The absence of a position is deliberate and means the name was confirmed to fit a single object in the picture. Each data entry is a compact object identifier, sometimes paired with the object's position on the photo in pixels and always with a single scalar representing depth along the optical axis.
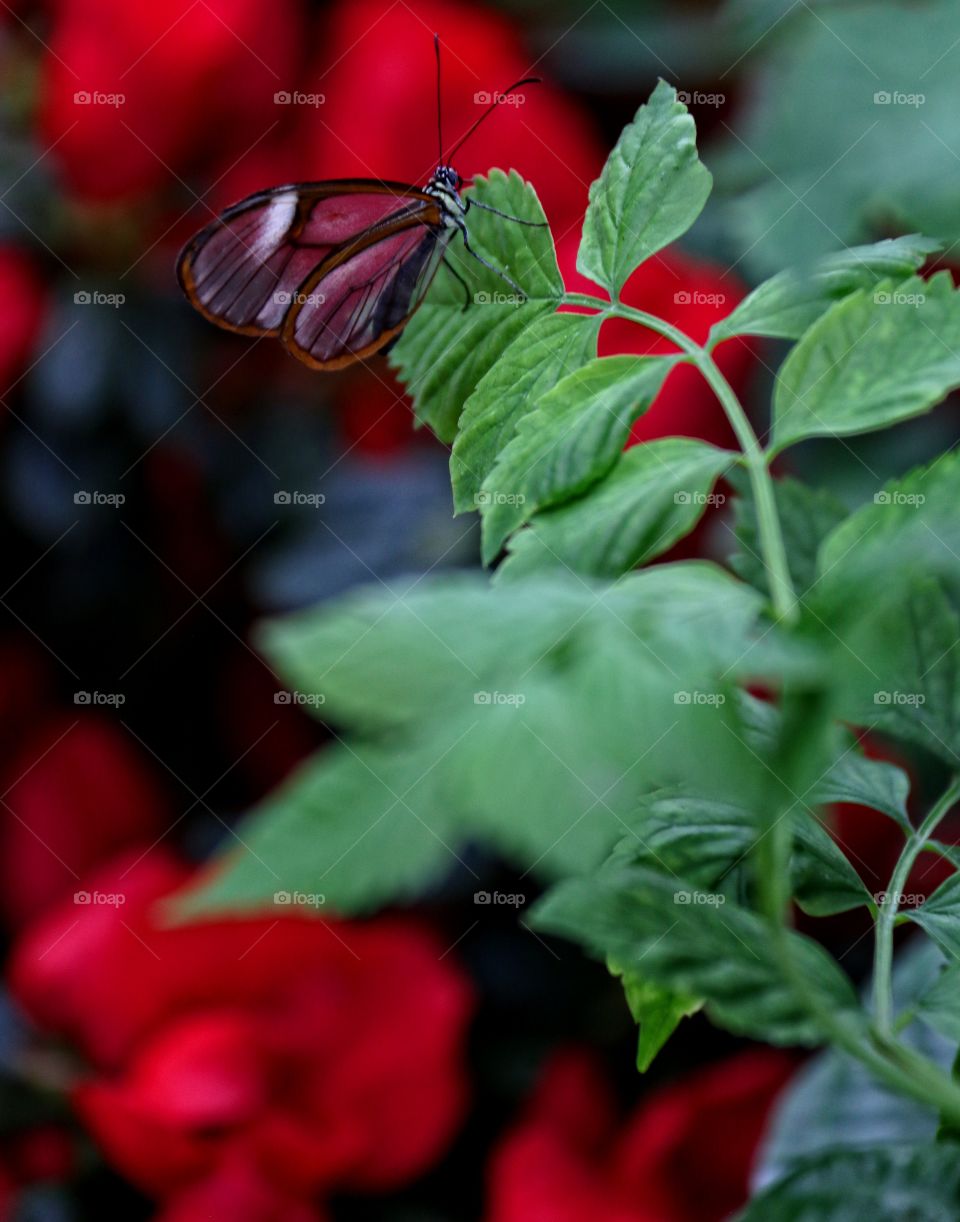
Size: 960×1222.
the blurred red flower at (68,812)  0.69
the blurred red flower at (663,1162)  0.51
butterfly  0.39
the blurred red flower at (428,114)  0.62
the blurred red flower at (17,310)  0.70
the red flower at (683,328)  0.51
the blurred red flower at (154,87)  0.66
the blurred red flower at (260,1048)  0.50
